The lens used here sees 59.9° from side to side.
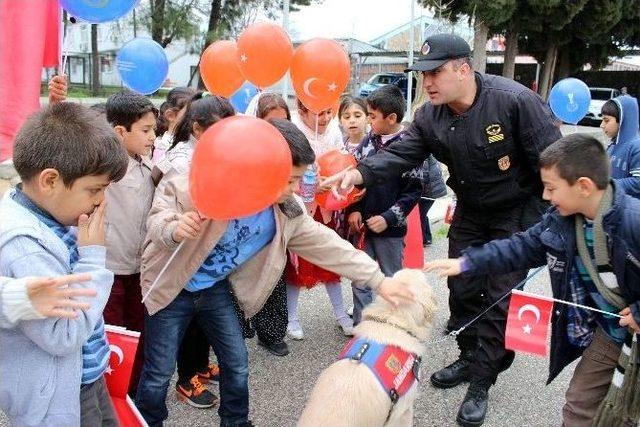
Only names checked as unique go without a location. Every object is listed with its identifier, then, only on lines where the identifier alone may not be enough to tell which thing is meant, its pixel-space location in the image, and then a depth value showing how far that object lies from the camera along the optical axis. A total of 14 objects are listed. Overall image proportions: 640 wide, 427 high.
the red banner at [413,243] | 4.43
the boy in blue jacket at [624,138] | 4.74
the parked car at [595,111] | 23.84
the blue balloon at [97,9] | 3.03
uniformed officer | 3.03
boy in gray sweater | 1.52
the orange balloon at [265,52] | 4.37
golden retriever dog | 2.02
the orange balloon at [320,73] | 3.95
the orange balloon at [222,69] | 5.47
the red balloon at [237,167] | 1.86
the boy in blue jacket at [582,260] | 2.19
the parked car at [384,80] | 23.72
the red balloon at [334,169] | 3.52
